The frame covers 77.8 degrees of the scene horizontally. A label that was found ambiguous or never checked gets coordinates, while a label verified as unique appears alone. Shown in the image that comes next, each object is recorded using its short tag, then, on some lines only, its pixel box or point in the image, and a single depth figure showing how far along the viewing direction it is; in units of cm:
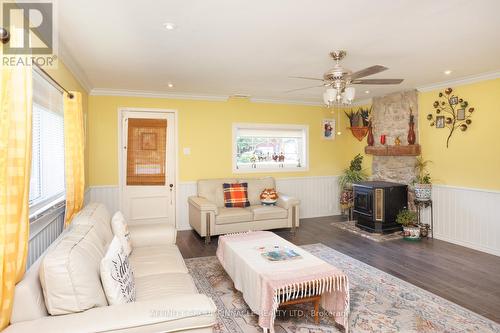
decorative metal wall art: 456
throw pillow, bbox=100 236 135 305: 173
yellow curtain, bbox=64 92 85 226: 301
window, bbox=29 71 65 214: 257
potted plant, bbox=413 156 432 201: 498
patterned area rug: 248
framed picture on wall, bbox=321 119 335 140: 675
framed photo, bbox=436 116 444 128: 488
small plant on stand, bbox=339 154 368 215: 628
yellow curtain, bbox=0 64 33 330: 144
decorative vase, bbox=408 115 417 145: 528
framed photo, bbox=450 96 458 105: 468
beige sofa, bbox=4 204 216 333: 146
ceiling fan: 313
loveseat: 479
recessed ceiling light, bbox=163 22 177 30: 256
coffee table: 233
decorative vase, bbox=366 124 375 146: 614
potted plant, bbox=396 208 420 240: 486
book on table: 279
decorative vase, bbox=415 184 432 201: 498
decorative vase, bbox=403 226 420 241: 485
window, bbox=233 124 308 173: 613
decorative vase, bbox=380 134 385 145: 586
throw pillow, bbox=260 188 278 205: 544
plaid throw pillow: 540
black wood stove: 522
